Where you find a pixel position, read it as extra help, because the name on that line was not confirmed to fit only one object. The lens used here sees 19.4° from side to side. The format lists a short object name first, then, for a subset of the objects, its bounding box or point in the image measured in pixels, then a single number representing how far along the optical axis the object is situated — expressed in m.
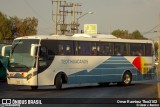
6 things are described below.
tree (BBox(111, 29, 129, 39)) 106.99
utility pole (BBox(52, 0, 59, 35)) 55.97
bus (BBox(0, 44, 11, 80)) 32.78
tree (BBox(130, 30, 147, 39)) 103.81
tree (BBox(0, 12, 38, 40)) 71.38
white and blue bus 24.58
